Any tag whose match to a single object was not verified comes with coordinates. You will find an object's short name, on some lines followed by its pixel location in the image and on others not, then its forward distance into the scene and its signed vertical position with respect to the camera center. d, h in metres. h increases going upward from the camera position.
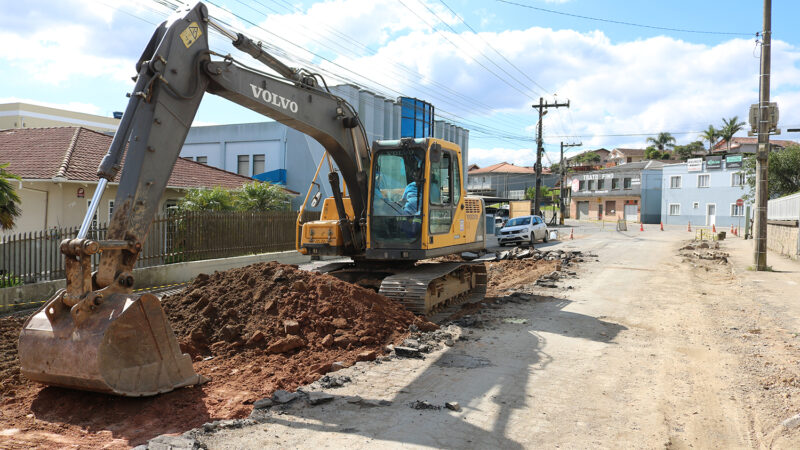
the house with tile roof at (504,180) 87.94 +4.98
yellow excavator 4.82 +0.03
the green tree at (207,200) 18.86 +0.16
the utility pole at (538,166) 40.72 +3.38
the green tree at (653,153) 89.69 +9.86
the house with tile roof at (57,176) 16.98 +0.80
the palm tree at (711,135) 81.56 +11.78
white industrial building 30.06 +3.44
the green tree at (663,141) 93.62 +12.35
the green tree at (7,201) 11.20 -0.01
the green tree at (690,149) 85.25 +10.23
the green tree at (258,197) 20.53 +0.33
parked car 28.84 -0.96
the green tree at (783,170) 37.84 +3.25
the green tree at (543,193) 75.98 +2.74
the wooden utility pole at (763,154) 17.45 +1.97
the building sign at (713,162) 57.28 +5.53
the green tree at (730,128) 79.44 +12.50
